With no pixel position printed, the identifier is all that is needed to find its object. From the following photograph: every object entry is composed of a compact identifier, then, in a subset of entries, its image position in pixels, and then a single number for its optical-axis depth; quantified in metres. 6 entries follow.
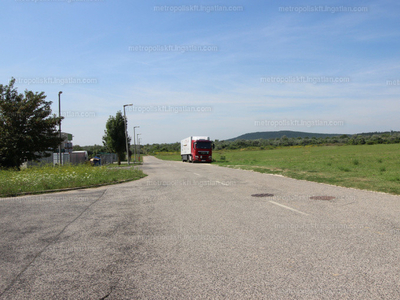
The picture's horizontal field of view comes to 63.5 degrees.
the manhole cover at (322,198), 9.72
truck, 43.91
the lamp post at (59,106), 27.07
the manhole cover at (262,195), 10.84
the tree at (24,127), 24.02
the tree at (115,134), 59.35
